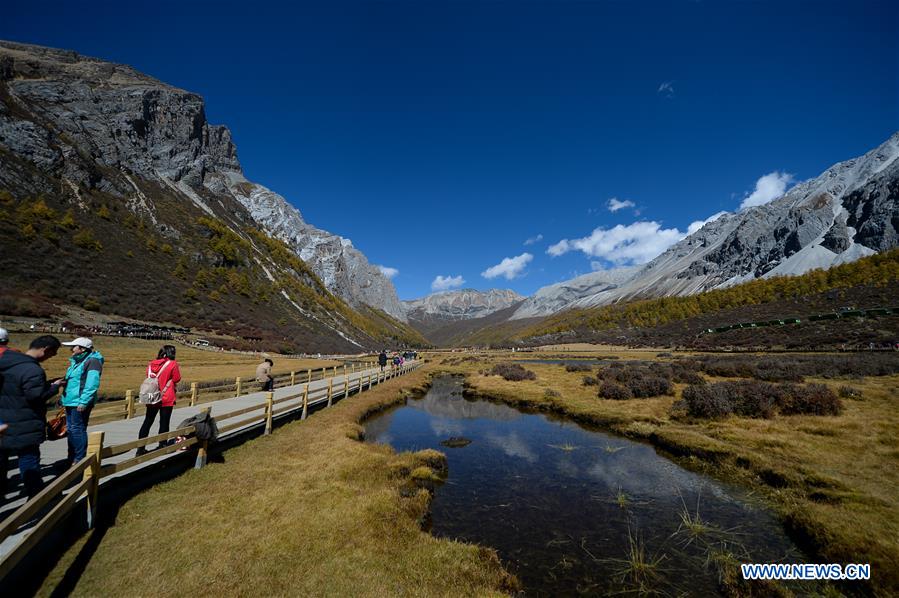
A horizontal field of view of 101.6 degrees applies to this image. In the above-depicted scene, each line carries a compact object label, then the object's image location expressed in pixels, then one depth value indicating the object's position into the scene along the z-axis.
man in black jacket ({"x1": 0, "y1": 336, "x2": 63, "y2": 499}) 5.72
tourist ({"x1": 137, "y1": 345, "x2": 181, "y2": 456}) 10.02
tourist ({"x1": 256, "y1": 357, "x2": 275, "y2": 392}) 19.39
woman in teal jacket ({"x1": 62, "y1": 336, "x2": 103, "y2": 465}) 7.36
